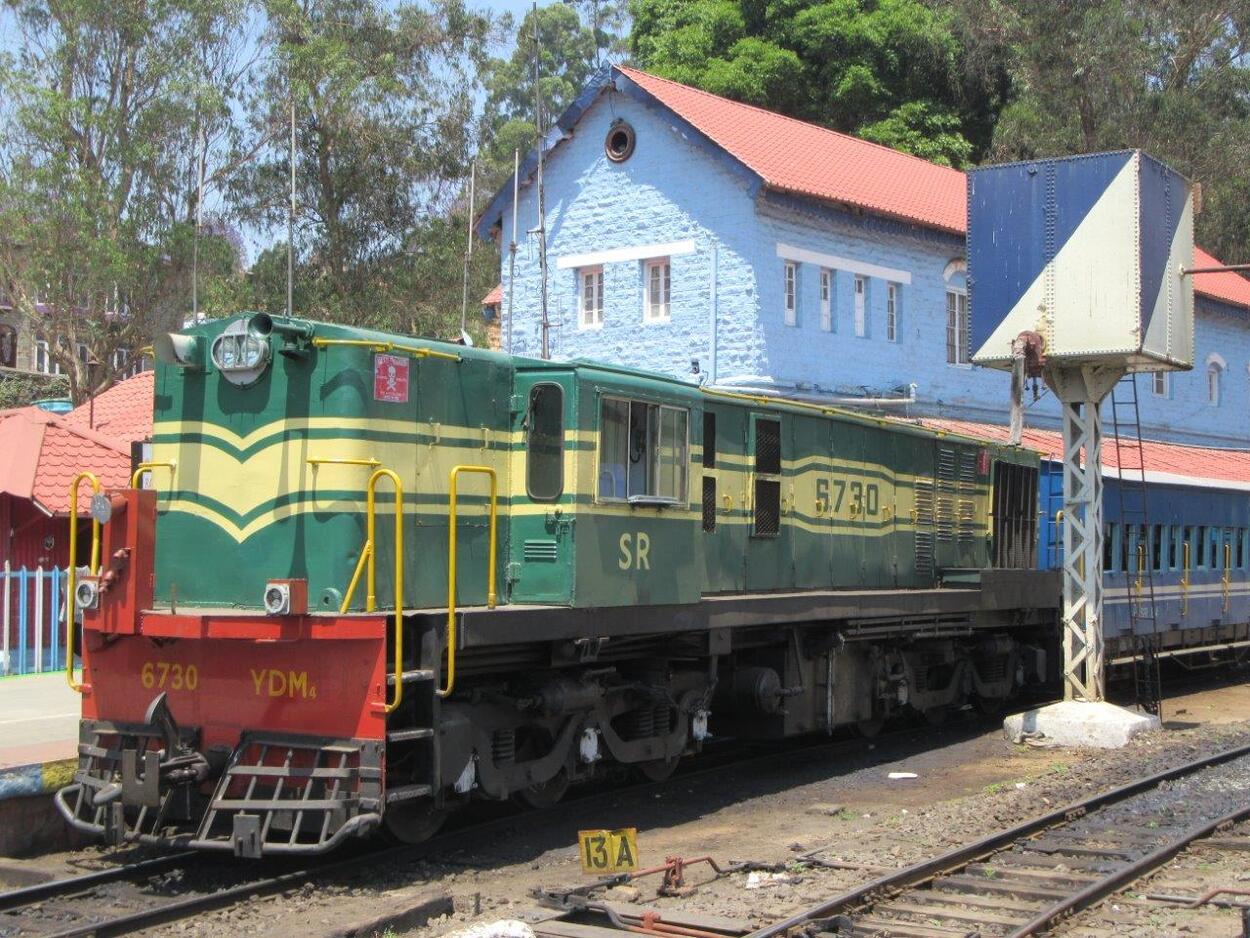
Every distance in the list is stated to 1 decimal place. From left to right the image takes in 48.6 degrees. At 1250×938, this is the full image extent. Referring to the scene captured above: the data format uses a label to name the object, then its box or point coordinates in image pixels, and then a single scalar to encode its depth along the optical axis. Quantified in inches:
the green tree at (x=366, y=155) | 1214.3
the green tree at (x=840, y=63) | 1573.6
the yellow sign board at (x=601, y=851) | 329.1
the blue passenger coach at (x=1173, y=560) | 717.9
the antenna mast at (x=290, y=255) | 363.3
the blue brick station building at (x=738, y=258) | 928.9
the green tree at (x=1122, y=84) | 1606.8
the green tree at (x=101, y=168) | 1037.2
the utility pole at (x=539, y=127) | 472.7
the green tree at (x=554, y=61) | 2652.6
